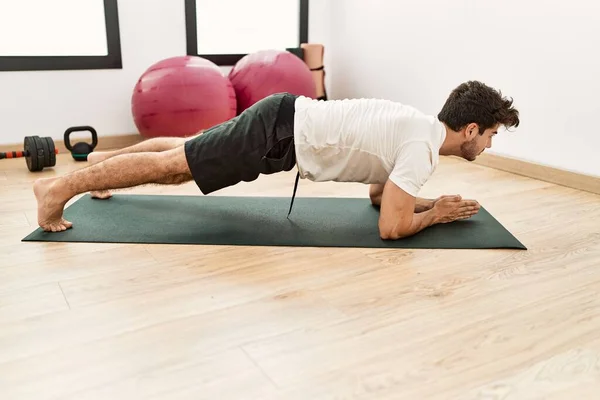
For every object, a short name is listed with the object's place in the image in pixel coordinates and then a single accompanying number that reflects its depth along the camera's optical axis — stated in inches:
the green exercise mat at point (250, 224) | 86.6
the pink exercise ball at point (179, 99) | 143.7
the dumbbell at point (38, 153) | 130.5
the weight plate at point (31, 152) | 130.3
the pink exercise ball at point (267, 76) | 156.3
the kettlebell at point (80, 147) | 142.6
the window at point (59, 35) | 149.9
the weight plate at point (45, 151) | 131.4
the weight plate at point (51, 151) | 132.5
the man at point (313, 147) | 84.1
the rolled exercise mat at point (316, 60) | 182.1
